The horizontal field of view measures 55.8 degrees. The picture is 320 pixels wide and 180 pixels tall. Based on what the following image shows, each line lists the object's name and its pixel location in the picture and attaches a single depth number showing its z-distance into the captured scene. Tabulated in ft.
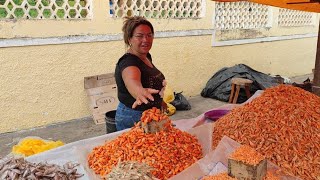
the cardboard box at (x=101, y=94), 15.92
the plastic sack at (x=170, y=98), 17.38
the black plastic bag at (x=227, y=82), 20.43
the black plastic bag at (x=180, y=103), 18.28
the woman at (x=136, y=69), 7.77
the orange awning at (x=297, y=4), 9.55
